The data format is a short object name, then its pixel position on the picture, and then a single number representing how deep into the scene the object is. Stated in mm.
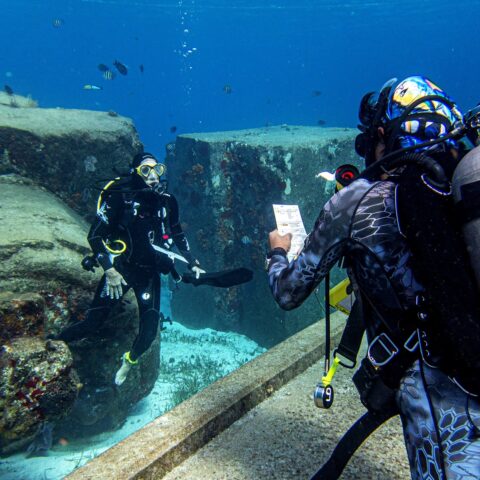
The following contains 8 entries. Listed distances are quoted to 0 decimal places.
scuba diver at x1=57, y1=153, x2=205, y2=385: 5699
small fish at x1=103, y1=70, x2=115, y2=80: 15205
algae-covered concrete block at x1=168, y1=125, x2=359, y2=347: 9414
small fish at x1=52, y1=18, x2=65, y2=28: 18923
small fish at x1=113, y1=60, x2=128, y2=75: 13766
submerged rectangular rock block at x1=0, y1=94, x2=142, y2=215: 7332
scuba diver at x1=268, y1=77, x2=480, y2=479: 1286
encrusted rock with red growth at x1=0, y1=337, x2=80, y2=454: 3816
